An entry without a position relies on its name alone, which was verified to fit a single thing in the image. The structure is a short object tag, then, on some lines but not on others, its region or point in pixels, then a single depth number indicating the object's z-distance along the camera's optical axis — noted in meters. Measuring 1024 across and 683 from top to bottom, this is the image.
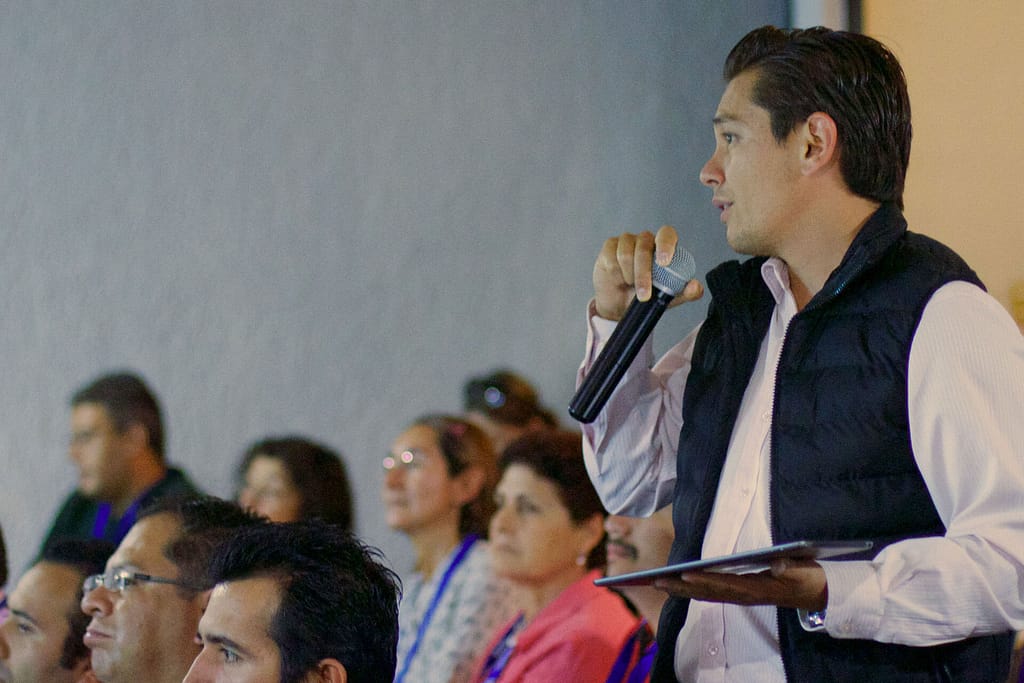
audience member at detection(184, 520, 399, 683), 3.36
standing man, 2.77
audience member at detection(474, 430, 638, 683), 5.61
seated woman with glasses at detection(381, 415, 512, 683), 6.39
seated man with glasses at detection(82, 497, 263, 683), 4.58
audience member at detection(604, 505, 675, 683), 5.73
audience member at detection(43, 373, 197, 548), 7.59
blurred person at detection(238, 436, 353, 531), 7.58
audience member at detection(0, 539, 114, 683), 5.18
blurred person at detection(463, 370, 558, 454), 7.93
